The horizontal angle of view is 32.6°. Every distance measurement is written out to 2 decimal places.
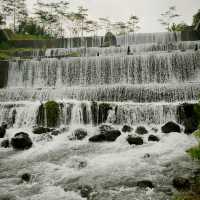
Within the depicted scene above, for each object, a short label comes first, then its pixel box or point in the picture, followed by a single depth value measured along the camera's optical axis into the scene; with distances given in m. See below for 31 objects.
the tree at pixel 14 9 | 51.33
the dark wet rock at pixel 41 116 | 18.61
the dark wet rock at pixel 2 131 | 16.76
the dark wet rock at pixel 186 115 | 16.39
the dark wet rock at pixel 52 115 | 18.48
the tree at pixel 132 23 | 52.44
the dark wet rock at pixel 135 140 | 14.42
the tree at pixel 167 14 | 50.97
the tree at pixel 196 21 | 36.26
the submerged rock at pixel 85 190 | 9.05
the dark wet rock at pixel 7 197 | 8.95
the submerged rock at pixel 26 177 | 10.37
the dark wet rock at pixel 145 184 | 9.38
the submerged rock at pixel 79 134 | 15.89
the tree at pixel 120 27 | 54.09
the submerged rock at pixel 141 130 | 15.99
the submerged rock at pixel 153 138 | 14.84
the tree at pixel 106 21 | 54.97
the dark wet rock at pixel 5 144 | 15.16
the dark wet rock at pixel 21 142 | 14.70
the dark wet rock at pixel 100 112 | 18.23
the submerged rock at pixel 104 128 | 15.71
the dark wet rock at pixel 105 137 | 15.27
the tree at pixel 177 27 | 45.12
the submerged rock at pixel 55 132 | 16.58
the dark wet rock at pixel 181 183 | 9.04
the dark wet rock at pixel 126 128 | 16.44
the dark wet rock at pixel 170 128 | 15.96
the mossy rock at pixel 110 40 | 37.81
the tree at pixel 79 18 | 51.41
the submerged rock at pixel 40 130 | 16.77
